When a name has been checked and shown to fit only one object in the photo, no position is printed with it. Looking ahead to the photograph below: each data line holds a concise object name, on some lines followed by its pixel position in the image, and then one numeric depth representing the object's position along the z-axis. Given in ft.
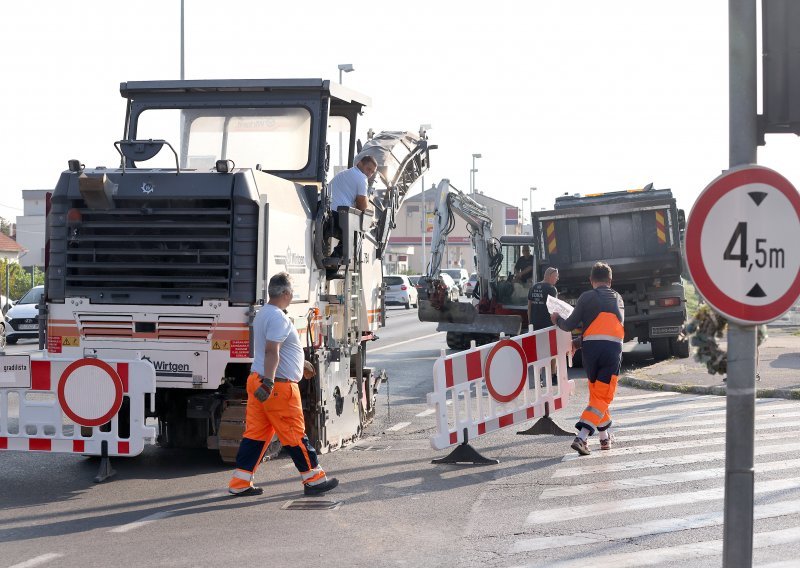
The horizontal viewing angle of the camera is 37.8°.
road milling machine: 33.47
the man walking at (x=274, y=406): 30.27
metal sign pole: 16.60
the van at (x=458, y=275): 213.38
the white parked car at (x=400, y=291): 181.47
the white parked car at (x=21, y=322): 98.73
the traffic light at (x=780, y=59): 17.34
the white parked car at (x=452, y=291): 85.25
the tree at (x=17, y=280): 139.64
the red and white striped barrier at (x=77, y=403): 32.27
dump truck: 68.28
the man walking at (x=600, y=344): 37.22
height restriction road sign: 16.26
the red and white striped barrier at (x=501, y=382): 36.42
